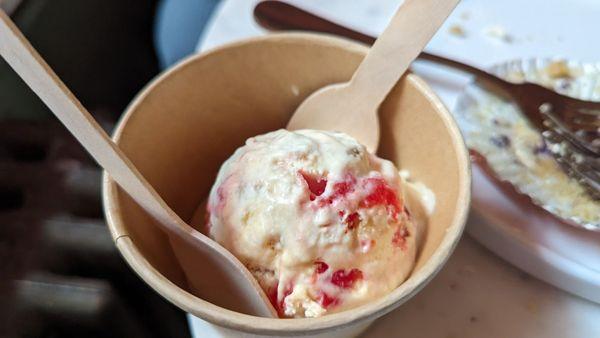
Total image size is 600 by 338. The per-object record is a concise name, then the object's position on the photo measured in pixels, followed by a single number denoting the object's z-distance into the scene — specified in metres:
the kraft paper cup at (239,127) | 0.24
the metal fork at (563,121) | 0.26
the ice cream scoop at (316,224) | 0.23
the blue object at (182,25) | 0.37
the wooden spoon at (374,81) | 0.24
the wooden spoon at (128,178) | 0.21
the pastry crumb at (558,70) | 0.28
